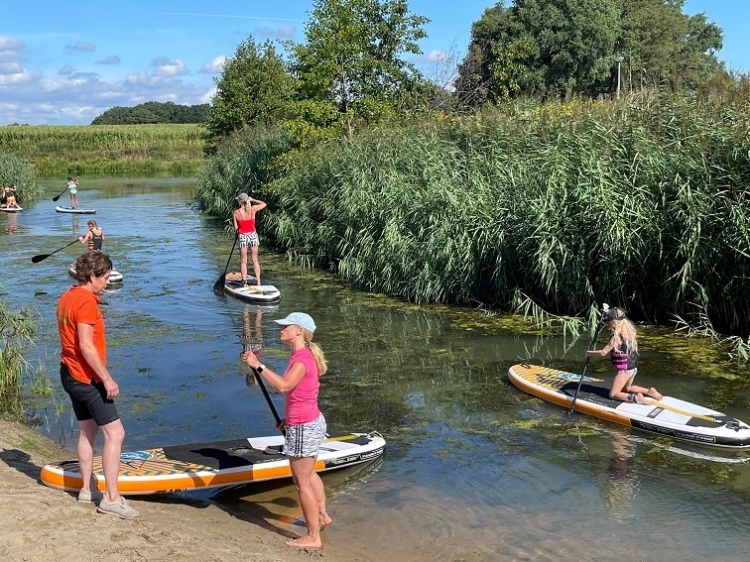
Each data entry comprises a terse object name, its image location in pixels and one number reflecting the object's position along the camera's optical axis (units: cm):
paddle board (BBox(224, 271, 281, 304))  1457
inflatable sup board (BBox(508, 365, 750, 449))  750
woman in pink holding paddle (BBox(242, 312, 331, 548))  512
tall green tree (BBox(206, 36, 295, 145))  3878
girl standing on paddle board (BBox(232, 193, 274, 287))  1596
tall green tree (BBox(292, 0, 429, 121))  2139
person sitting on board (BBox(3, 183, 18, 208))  3184
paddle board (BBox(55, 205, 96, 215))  2960
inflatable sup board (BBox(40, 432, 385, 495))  596
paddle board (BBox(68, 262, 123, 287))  1603
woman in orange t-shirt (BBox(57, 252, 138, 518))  513
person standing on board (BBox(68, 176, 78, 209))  3118
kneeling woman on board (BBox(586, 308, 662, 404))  841
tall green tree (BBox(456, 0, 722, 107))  4606
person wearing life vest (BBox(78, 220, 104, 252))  1662
